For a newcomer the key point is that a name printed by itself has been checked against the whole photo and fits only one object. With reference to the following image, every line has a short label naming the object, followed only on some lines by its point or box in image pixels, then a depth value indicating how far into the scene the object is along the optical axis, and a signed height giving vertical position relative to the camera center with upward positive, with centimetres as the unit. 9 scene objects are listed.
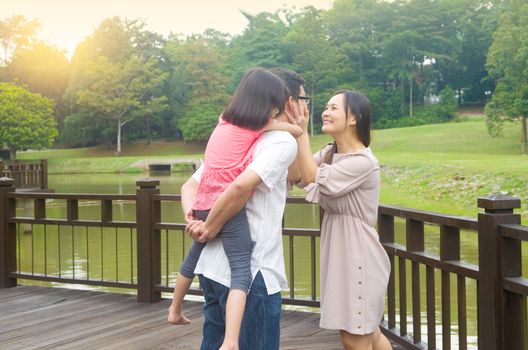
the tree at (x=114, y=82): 4647 +657
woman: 261 -19
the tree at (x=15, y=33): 4916 +1047
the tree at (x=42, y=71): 4841 +767
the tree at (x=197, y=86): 4641 +646
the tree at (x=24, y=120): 3775 +334
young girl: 217 +9
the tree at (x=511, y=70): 3130 +474
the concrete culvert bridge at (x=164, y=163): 3922 +85
